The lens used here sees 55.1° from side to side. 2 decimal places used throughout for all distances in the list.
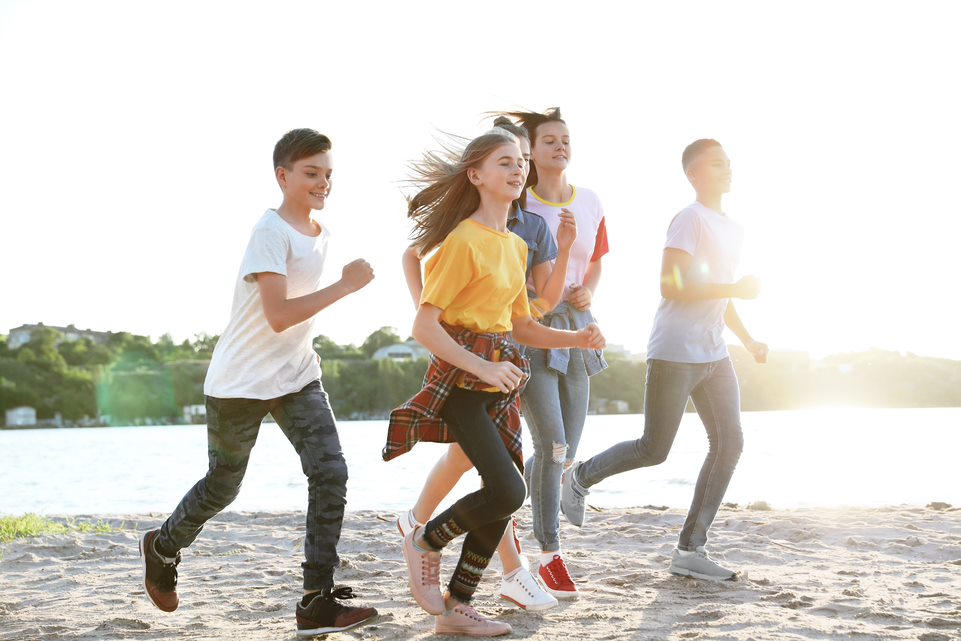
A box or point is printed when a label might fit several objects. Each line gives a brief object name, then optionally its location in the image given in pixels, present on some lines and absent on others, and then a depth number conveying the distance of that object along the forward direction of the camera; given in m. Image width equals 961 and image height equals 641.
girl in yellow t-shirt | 3.13
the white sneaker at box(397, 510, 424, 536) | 3.57
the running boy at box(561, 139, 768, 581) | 4.21
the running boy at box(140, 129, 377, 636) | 3.26
